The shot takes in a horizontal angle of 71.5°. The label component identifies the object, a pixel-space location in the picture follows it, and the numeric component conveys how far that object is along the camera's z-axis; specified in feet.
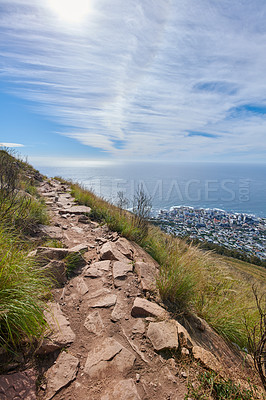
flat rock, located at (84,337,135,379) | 6.12
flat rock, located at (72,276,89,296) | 10.05
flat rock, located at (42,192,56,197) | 33.48
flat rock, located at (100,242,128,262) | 13.17
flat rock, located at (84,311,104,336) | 7.72
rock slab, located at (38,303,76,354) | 6.24
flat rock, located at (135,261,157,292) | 10.49
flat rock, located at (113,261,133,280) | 11.28
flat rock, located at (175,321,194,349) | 7.32
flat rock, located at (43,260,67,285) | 10.09
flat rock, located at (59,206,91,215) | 23.94
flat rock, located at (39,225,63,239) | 15.41
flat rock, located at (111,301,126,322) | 8.38
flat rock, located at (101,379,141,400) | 5.35
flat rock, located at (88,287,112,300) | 9.71
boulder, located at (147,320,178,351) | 7.12
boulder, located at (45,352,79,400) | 5.36
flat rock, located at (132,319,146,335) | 7.79
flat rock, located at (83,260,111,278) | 11.45
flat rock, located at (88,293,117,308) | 9.08
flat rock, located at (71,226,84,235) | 18.33
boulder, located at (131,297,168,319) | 8.62
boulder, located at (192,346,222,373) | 6.55
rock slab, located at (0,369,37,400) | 4.76
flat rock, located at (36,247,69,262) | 10.69
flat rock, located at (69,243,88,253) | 12.98
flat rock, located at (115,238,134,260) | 13.98
